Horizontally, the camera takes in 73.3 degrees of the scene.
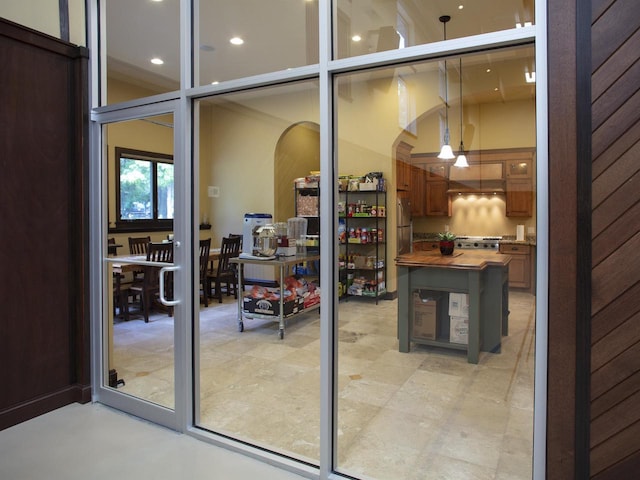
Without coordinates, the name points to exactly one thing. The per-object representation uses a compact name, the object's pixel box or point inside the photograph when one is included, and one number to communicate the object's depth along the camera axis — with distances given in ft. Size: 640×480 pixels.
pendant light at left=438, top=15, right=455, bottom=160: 16.28
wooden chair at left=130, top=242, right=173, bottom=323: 12.53
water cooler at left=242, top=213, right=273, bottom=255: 10.24
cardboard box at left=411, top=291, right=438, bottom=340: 12.84
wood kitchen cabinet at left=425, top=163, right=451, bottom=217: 14.49
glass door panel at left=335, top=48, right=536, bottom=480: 8.00
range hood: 16.63
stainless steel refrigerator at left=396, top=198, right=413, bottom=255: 13.19
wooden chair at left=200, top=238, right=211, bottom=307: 9.68
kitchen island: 11.60
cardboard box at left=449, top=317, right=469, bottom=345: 12.44
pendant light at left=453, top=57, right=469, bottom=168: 17.64
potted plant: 13.64
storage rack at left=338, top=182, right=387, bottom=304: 8.96
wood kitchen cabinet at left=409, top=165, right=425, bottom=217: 14.23
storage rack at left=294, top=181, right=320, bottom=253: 8.60
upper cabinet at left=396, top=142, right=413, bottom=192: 14.02
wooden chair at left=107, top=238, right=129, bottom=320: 12.67
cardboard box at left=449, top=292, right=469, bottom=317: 12.43
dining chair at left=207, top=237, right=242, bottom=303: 10.74
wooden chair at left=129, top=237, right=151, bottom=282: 10.10
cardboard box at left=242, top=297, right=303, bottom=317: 10.80
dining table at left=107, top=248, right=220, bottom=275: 9.77
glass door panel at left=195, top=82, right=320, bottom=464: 9.13
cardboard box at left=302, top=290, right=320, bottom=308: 8.84
